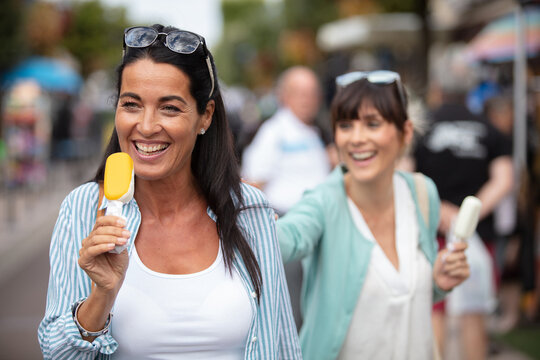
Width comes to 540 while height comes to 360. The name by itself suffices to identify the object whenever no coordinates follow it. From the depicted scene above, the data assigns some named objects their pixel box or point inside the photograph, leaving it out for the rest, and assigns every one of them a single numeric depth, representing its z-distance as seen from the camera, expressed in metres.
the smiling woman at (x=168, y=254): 2.06
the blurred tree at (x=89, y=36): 39.03
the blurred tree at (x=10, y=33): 18.95
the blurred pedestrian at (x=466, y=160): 5.20
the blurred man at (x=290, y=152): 6.43
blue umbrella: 20.11
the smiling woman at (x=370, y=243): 2.92
